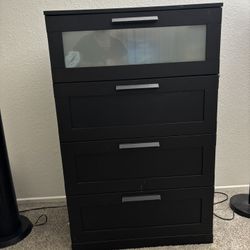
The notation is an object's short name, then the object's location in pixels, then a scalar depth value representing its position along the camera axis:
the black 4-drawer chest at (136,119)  1.22
